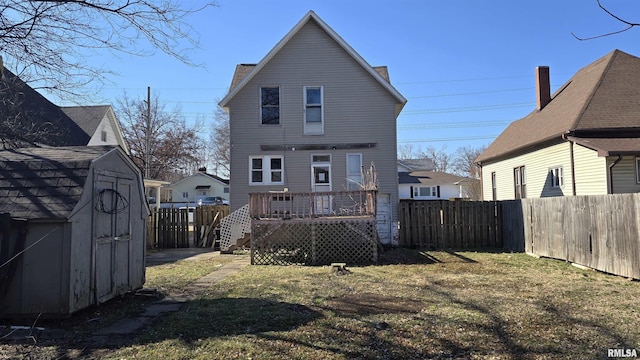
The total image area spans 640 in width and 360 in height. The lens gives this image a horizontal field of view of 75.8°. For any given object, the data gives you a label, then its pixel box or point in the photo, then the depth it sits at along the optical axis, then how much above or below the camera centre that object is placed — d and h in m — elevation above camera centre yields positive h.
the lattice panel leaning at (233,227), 14.36 -0.61
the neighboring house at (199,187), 48.22 +2.75
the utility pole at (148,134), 29.06 +5.56
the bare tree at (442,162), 77.62 +8.37
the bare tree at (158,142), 35.00 +6.03
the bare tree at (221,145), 45.25 +7.26
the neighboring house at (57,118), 7.32 +3.88
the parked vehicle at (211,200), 40.42 +1.06
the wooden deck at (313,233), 11.82 -0.74
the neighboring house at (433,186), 45.16 +2.26
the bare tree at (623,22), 3.15 +1.40
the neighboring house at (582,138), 13.17 +2.48
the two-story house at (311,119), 16.34 +3.60
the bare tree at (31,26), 5.88 +2.74
